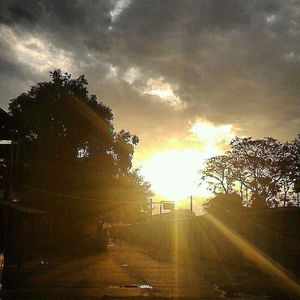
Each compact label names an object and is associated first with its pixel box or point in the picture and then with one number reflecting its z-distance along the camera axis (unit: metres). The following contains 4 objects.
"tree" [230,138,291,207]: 44.47
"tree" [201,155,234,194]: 50.16
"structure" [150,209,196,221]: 70.42
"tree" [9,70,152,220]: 30.08
